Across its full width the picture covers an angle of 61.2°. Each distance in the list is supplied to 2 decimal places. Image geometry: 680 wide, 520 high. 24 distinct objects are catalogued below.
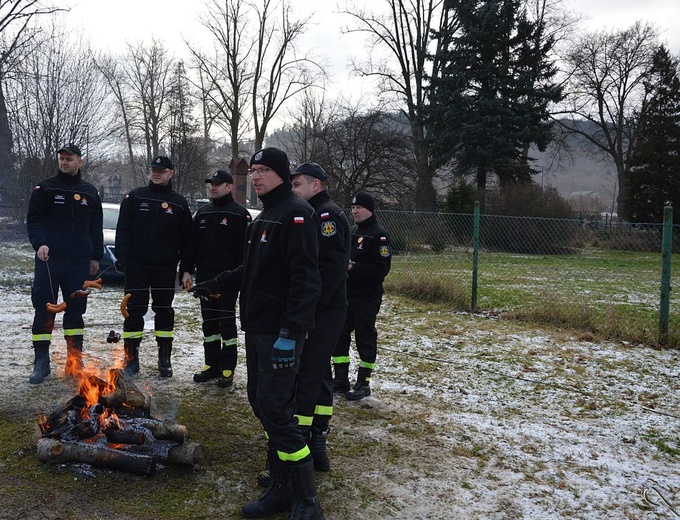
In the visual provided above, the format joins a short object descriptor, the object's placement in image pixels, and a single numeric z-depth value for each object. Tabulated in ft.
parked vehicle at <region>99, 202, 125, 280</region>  36.17
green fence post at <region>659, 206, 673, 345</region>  26.05
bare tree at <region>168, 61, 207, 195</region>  72.38
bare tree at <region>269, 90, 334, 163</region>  103.71
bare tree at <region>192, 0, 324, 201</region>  115.34
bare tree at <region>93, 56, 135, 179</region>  136.26
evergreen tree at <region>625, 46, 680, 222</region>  100.78
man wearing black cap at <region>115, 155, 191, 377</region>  18.48
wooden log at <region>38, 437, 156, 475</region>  11.78
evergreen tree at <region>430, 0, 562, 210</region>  96.37
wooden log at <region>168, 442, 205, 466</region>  12.14
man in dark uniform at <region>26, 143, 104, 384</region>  18.16
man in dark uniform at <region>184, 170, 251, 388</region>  18.56
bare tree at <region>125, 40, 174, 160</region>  134.72
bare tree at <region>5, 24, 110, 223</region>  52.95
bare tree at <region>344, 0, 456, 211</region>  105.70
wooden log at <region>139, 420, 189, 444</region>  12.42
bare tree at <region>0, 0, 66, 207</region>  52.49
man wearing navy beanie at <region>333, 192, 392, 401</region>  17.79
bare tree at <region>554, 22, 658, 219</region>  126.52
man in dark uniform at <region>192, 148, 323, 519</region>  10.41
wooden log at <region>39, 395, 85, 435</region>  12.67
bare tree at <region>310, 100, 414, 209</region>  82.79
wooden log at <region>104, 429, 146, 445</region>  12.30
